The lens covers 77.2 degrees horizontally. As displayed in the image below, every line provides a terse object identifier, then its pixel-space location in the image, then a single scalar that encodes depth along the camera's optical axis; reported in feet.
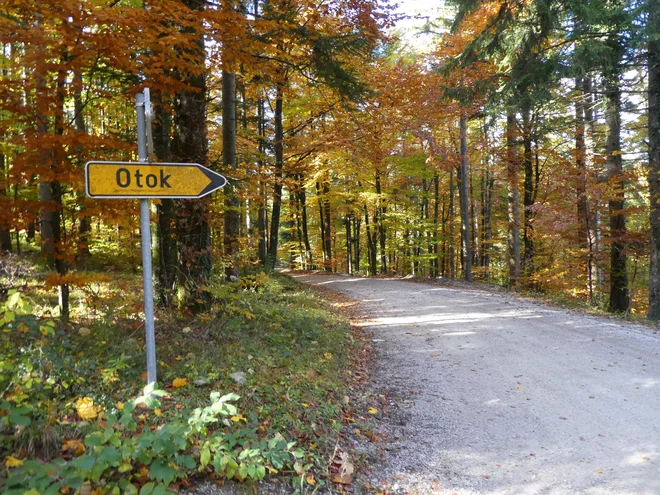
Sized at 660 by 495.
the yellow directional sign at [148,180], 10.24
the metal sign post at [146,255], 10.75
